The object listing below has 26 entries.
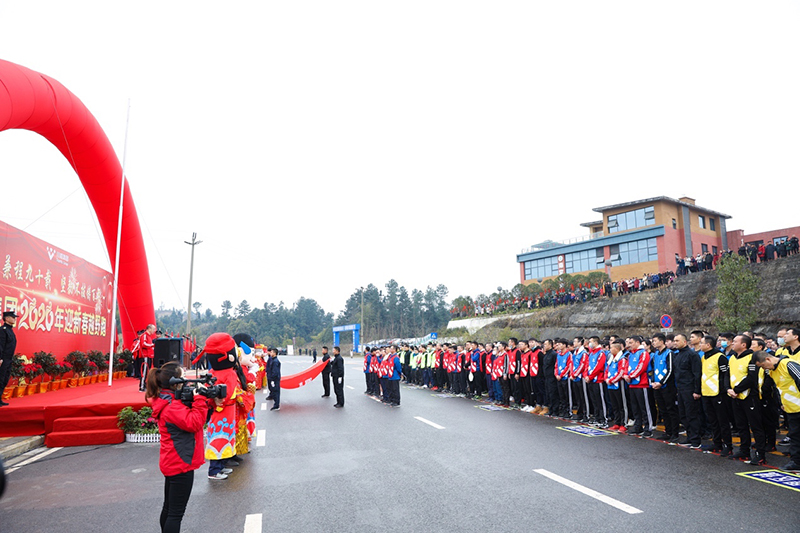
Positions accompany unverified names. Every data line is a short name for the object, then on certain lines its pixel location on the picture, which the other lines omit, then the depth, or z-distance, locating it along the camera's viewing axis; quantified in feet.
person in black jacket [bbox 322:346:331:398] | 55.50
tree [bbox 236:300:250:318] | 422.16
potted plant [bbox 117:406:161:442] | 30.66
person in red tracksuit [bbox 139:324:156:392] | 50.55
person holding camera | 13.44
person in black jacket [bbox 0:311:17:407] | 30.17
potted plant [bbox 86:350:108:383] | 47.96
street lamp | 112.47
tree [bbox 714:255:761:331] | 80.79
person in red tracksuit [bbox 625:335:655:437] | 31.83
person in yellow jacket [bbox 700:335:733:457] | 25.32
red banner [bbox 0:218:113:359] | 36.65
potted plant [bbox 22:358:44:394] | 34.91
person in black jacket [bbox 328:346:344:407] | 47.98
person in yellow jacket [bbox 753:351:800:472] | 21.70
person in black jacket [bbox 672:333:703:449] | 27.76
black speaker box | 45.34
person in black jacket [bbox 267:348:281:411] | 47.97
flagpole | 41.38
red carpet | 29.04
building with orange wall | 164.86
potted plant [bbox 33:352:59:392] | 38.11
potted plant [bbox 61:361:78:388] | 41.50
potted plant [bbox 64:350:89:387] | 44.16
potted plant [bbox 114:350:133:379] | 55.52
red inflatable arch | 31.42
